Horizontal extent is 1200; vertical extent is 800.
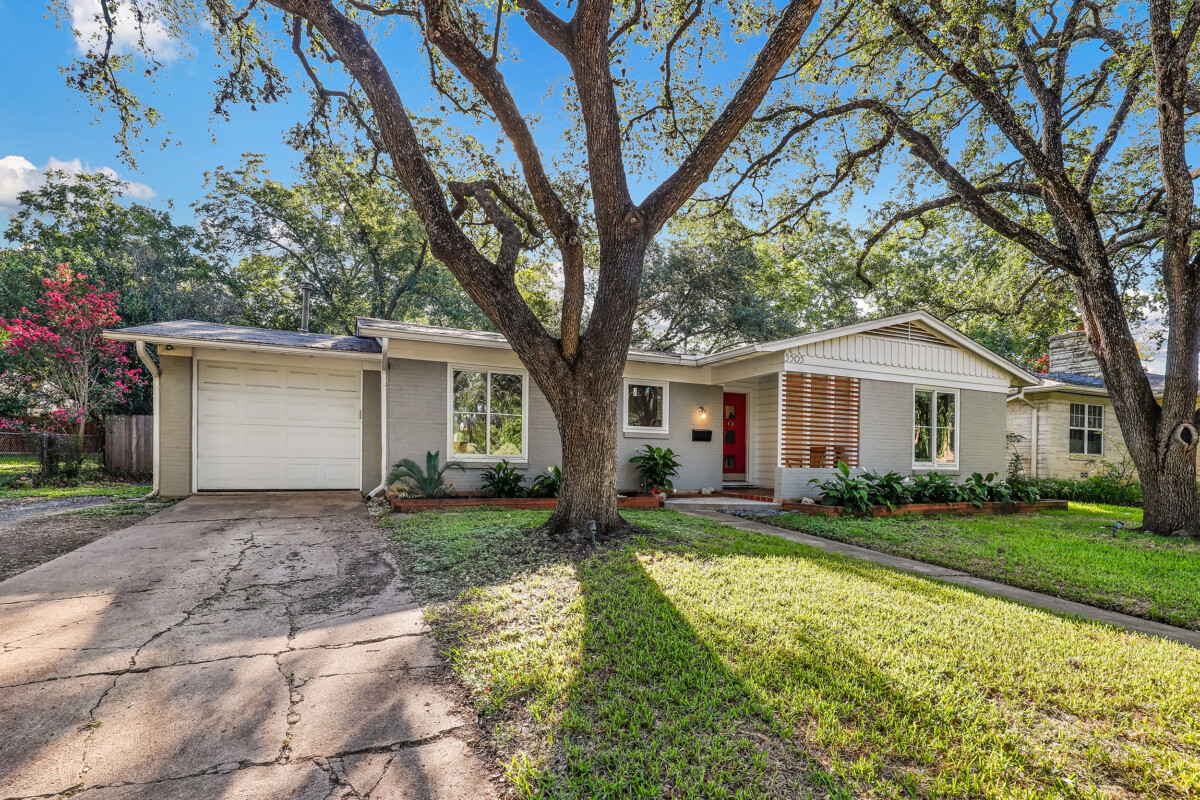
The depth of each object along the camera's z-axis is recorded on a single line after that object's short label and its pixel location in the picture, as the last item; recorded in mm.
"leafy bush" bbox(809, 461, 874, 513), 8430
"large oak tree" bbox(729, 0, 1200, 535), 6957
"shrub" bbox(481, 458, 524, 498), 8422
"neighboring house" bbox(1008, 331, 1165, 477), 13336
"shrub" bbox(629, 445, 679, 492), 9430
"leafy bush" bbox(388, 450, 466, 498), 7844
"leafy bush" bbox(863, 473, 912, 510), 8711
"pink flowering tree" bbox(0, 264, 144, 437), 10180
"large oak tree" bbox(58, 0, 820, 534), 5094
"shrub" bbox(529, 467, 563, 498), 8560
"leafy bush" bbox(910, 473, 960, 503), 9281
